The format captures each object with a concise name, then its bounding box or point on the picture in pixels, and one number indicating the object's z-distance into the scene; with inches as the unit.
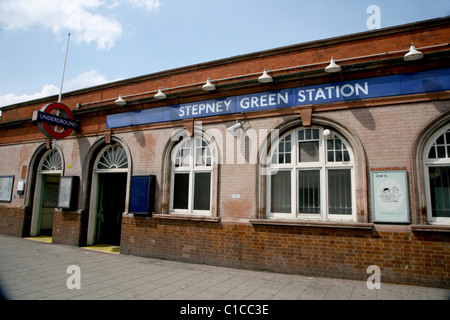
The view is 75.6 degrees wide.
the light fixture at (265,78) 287.4
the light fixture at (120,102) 374.0
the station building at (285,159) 239.8
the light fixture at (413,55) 235.5
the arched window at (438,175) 235.6
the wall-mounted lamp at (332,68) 261.9
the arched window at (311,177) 267.4
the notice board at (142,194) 340.5
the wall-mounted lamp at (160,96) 346.0
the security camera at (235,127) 303.1
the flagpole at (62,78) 457.5
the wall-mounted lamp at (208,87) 317.7
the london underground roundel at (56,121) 386.6
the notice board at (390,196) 237.0
